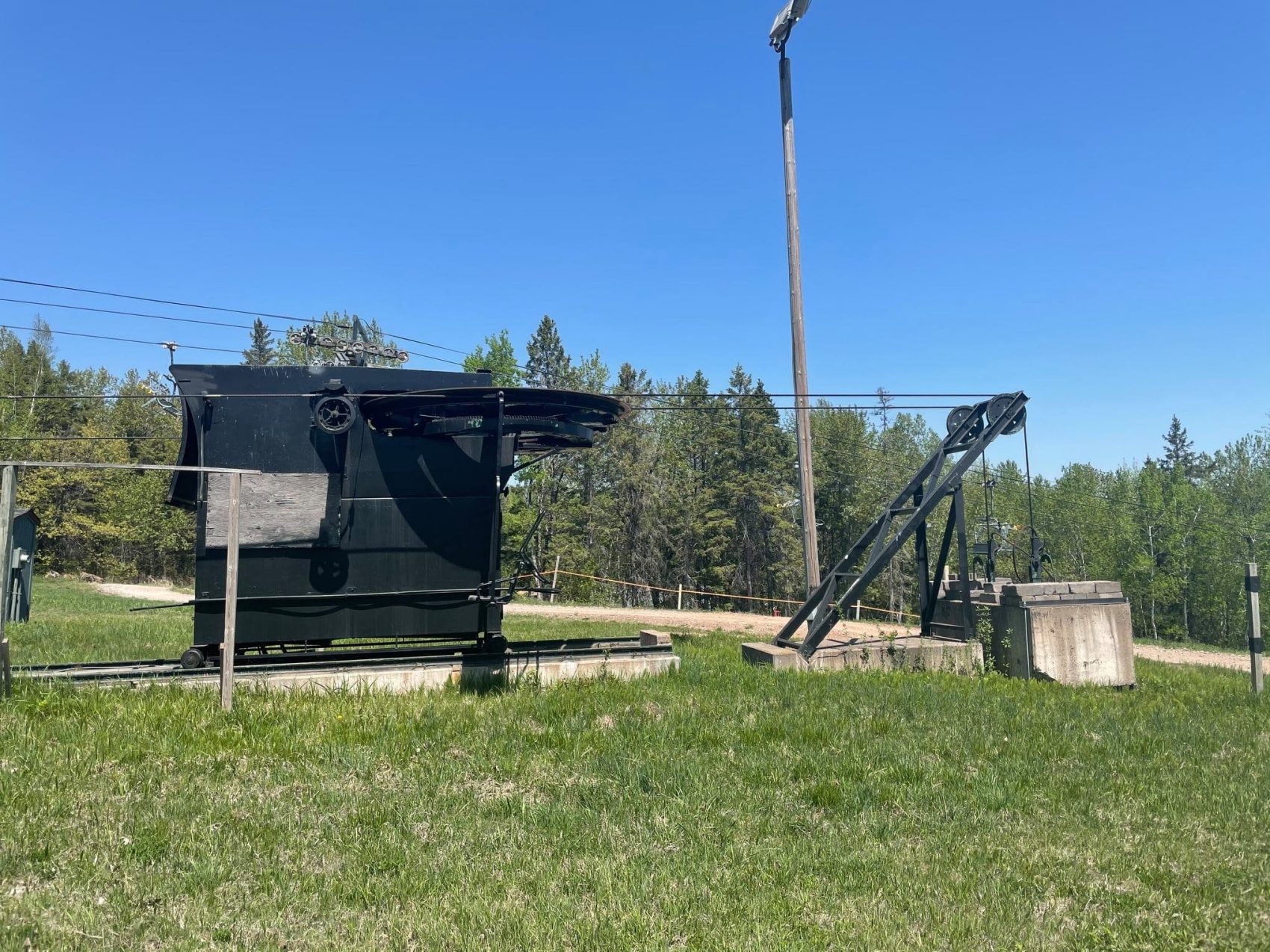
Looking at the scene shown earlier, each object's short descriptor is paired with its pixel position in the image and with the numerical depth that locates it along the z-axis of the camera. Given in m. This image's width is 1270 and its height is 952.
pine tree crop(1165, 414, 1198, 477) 100.56
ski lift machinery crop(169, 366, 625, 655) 8.98
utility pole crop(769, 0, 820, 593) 14.34
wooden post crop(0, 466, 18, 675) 6.99
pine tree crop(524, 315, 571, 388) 60.34
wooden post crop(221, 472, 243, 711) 7.55
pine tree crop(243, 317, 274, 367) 88.56
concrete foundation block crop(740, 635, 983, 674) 11.23
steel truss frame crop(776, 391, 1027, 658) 11.38
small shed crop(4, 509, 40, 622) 20.50
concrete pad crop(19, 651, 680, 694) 8.48
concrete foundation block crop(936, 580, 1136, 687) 11.11
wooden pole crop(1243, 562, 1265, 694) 10.21
